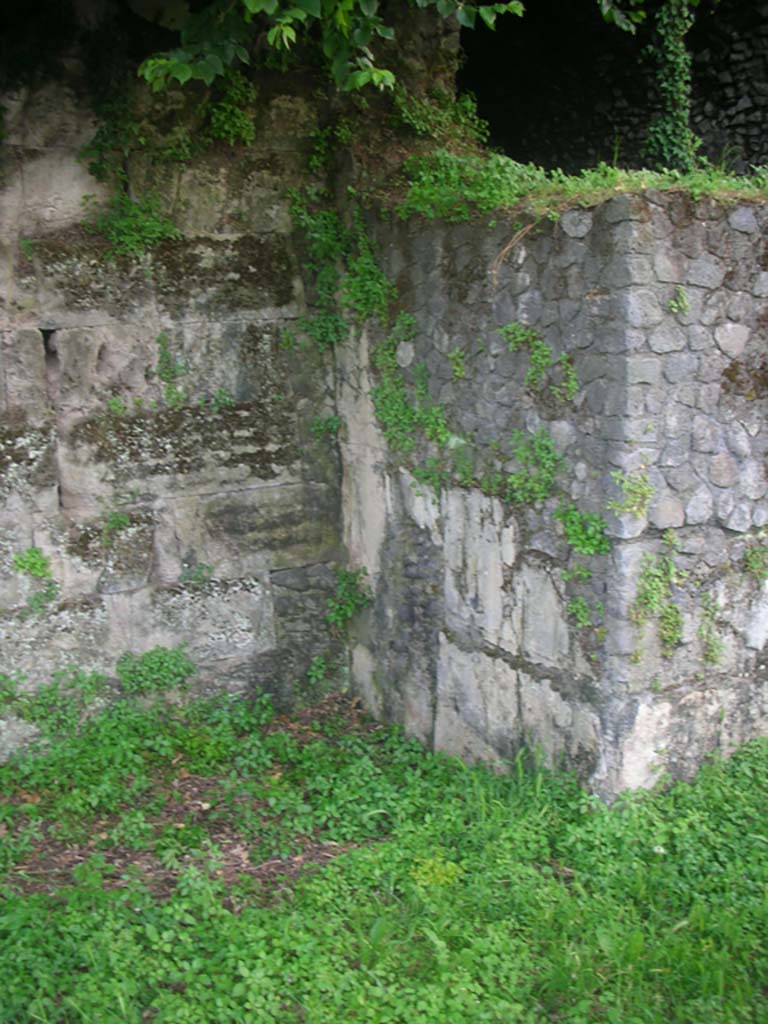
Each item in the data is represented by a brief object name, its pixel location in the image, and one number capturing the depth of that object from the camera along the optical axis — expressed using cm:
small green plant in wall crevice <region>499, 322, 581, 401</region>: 358
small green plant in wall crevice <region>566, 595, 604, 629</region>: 360
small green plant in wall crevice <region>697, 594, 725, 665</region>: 372
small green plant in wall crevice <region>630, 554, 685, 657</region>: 353
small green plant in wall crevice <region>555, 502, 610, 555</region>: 353
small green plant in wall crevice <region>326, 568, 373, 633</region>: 500
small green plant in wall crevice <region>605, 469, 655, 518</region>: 344
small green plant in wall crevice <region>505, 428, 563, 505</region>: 370
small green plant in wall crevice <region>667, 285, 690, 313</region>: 340
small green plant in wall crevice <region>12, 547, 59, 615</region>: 442
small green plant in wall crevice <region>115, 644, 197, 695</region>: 468
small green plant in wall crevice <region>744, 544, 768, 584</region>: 379
